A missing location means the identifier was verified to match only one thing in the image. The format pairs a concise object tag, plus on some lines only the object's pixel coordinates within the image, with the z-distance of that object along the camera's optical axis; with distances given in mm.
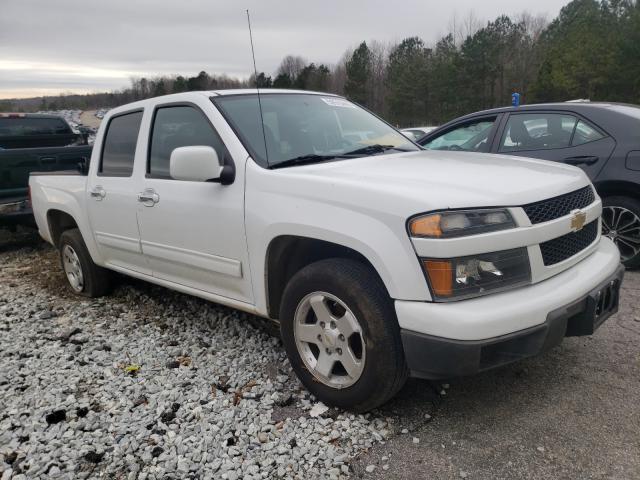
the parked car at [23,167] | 6445
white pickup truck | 2311
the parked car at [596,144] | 4641
